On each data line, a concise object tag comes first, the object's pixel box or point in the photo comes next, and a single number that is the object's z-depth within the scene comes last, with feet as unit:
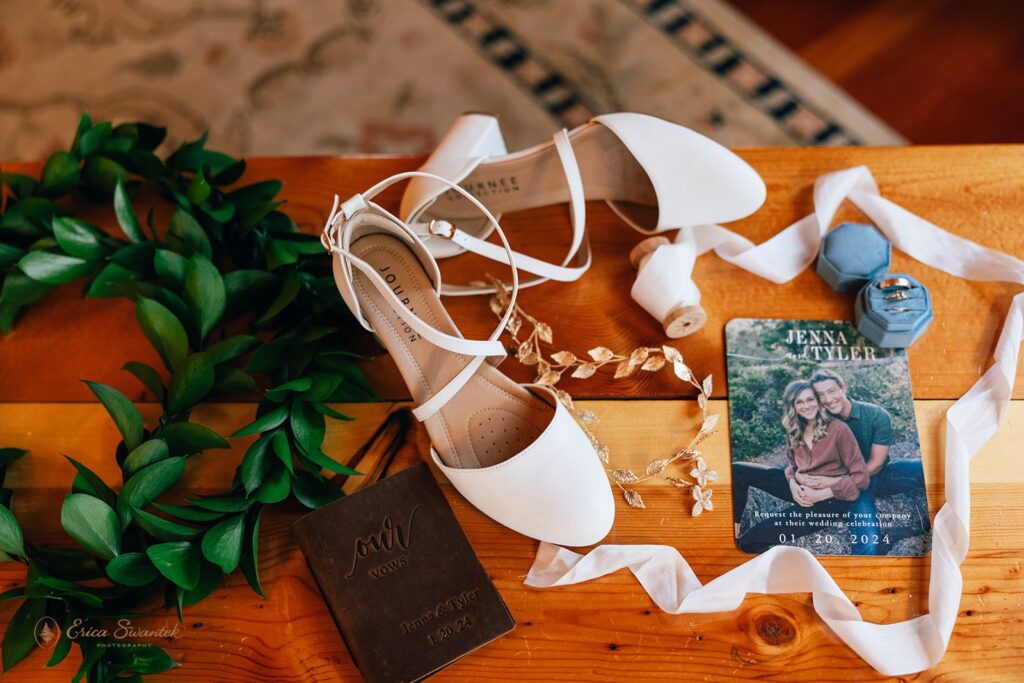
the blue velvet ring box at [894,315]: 2.55
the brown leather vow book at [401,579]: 2.34
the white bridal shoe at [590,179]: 2.72
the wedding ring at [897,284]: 2.59
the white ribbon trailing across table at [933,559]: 2.31
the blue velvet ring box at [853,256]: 2.68
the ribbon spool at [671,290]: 2.65
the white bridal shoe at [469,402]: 2.42
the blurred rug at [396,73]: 4.76
